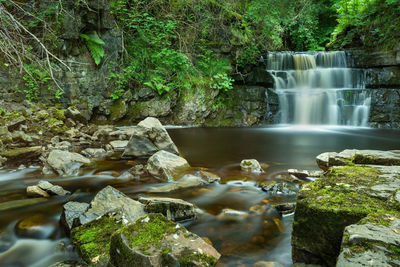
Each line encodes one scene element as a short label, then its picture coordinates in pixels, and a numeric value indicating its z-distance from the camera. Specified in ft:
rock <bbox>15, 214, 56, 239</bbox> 8.60
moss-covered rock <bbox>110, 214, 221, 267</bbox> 5.35
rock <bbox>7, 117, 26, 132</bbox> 22.08
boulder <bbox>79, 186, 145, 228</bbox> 8.22
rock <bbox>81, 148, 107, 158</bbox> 19.36
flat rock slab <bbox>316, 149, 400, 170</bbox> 9.17
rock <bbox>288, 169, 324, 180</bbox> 13.64
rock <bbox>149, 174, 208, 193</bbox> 12.44
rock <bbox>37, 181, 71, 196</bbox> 11.64
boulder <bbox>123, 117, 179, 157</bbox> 18.80
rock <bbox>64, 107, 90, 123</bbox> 29.68
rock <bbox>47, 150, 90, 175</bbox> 14.98
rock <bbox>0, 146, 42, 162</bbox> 17.11
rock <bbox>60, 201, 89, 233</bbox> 8.56
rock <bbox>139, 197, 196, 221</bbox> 9.09
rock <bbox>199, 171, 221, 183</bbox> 13.76
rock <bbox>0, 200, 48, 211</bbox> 10.47
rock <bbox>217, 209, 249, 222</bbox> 9.66
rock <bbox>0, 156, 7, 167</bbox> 16.30
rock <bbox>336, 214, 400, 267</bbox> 3.99
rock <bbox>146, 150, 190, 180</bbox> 14.07
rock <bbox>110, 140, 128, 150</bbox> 21.68
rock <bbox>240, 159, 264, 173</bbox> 15.62
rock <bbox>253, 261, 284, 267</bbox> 6.81
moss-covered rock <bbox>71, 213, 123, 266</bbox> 6.37
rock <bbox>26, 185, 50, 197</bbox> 11.46
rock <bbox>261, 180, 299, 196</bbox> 11.86
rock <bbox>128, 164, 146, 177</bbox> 14.65
